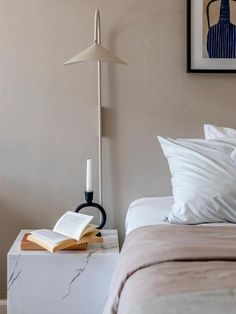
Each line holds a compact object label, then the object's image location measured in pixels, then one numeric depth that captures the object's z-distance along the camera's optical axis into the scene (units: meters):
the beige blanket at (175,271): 0.96
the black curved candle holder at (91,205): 2.18
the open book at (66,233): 1.86
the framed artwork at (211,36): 2.28
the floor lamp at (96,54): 1.94
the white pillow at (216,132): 2.07
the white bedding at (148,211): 1.81
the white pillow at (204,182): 1.71
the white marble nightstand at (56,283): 1.85
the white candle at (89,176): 2.15
